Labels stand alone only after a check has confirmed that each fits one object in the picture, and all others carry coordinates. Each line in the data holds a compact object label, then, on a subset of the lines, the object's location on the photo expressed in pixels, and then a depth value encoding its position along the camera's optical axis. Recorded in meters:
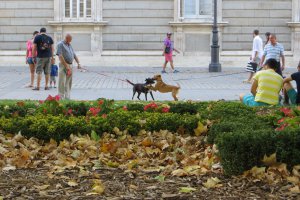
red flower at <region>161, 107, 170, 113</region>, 10.61
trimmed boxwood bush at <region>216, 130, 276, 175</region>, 6.79
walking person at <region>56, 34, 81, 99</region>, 15.69
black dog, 14.97
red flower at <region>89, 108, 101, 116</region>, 10.23
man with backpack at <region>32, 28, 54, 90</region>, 19.00
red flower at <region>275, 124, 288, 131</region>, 7.81
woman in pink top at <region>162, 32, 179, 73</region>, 26.42
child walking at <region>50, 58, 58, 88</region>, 20.20
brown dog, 14.80
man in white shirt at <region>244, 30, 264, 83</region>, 22.17
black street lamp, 26.75
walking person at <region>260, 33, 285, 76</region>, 18.48
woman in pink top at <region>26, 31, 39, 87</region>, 20.20
